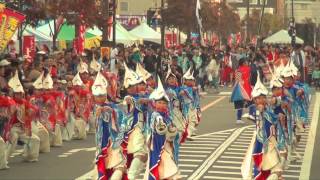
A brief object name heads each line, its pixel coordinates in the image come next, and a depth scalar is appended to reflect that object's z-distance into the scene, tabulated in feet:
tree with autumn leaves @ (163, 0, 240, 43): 184.03
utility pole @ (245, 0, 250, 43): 258.16
